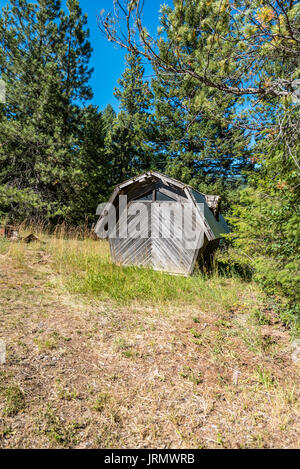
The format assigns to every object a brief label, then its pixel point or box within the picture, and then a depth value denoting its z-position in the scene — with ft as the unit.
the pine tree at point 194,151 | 42.42
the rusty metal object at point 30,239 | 32.09
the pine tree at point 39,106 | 42.45
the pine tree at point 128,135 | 51.21
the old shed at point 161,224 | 22.35
